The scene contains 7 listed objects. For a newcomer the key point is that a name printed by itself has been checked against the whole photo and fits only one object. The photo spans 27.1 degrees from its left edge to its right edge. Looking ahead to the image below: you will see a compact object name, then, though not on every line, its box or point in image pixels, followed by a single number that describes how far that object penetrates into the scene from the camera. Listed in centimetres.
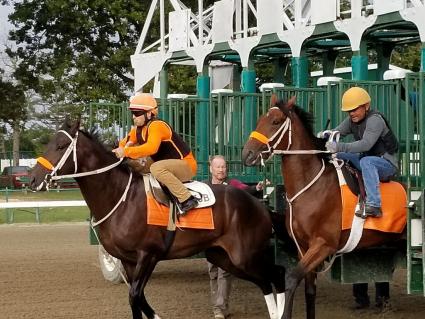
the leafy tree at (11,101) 3438
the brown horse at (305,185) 725
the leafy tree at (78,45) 3180
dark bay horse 788
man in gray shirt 732
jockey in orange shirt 789
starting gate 704
